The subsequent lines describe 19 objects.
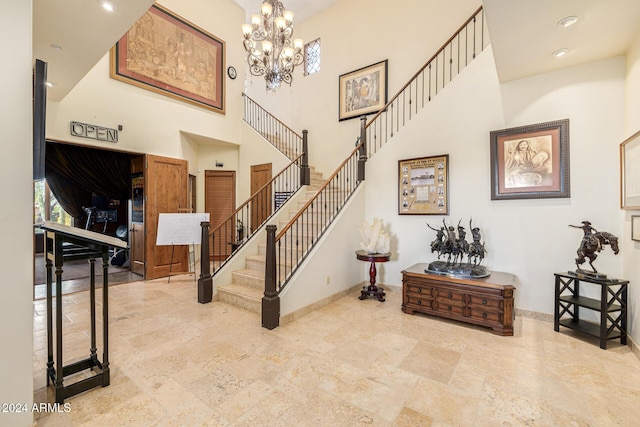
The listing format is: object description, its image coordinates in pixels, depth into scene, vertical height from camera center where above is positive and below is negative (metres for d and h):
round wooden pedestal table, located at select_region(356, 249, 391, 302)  4.30 -0.99
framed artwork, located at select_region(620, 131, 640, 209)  2.79 +0.43
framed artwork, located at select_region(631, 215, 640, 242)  2.83 -0.14
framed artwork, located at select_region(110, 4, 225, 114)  5.55 +3.34
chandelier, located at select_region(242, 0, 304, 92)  4.70 +2.93
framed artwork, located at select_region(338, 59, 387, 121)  6.58 +2.99
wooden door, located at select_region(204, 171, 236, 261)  7.66 +0.38
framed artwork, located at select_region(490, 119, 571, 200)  3.54 +0.68
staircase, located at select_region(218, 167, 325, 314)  4.01 -1.16
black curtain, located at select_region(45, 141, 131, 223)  5.56 +0.85
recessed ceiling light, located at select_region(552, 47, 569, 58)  3.09 +1.80
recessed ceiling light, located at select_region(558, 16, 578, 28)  2.54 +1.77
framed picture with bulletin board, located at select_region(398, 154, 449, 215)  4.40 +0.45
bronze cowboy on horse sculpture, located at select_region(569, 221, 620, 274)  3.00 -0.32
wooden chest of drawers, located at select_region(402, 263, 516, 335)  3.23 -1.05
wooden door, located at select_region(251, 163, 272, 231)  7.27 +0.51
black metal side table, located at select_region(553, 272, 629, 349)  2.90 -1.00
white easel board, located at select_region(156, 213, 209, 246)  5.04 -0.30
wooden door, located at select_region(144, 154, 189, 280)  5.70 +0.20
